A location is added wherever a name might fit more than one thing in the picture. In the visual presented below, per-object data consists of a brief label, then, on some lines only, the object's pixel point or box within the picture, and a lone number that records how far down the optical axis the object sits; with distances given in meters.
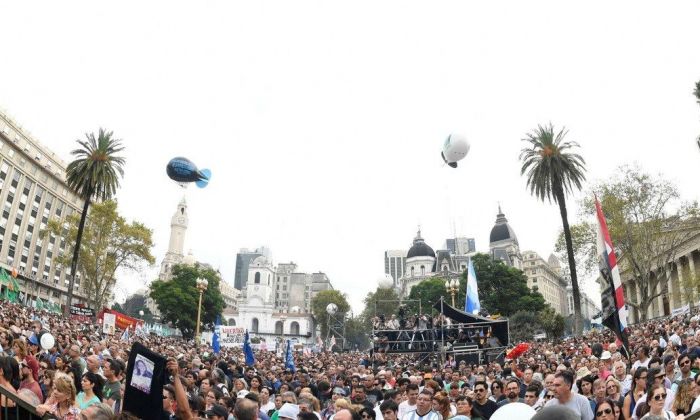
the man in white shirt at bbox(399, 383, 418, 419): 8.28
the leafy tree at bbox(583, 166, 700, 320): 42.53
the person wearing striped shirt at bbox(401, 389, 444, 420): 7.24
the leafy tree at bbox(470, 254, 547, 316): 69.19
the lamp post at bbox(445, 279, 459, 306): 31.04
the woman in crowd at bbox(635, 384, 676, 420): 5.59
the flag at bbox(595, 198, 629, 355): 10.08
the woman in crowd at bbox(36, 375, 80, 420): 5.87
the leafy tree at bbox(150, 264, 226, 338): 73.81
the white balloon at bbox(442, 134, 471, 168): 21.58
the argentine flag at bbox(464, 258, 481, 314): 29.67
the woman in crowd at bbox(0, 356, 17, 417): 6.04
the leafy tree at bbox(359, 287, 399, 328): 106.49
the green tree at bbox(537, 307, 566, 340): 62.22
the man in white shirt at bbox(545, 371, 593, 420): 6.30
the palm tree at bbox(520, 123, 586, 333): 35.50
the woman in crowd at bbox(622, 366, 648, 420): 6.95
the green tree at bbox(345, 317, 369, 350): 120.75
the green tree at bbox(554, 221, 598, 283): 45.81
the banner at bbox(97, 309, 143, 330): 36.03
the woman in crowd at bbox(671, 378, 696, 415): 6.12
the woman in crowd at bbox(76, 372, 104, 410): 6.85
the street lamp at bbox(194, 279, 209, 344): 30.74
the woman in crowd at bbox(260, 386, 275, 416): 9.64
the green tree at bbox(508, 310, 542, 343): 59.43
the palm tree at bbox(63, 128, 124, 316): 39.94
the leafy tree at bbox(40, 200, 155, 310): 52.34
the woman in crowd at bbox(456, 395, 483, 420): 7.44
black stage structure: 22.94
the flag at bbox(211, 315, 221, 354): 26.17
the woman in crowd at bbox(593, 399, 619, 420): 5.56
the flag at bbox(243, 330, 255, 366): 20.38
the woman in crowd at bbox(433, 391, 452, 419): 7.62
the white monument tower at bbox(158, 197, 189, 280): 145.38
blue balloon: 22.06
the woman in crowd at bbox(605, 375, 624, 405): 7.43
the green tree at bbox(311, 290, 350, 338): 119.76
